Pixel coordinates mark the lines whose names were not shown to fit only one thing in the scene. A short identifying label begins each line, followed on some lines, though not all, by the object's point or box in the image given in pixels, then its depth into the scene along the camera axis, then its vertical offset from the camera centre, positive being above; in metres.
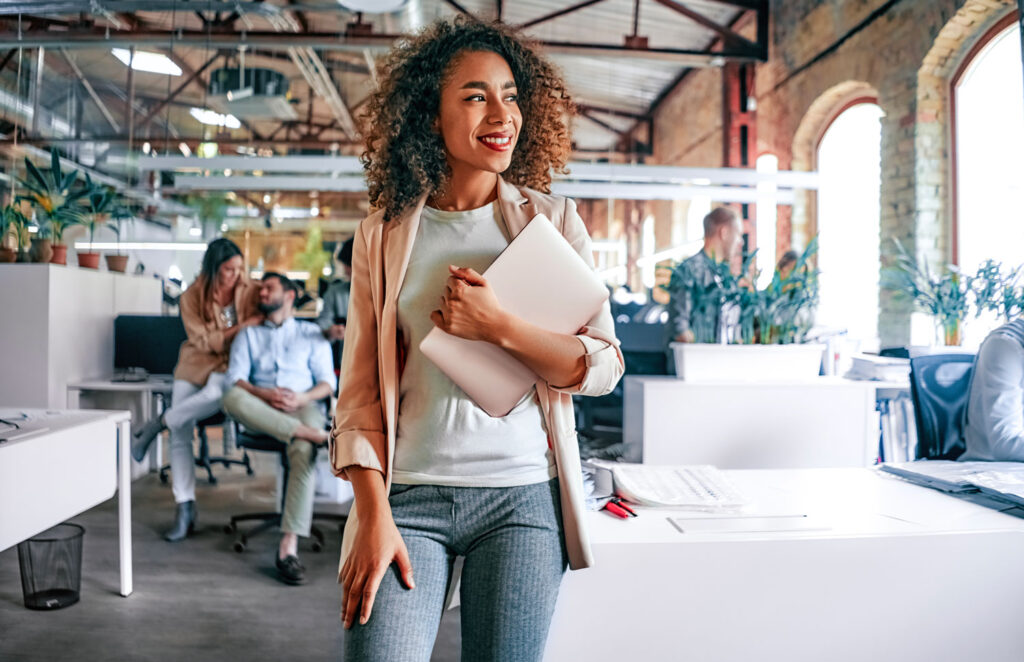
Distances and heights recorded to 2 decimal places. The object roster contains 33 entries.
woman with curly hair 1.00 -0.08
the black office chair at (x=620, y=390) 3.67 -0.35
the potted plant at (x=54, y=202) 4.09 +0.67
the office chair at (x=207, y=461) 5.04 -0.91
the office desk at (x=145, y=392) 4.44 -0.41
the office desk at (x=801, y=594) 1.29 -0.45
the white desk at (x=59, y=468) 2.09 -0.44
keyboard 1.51 -0.32
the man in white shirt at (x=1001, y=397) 2.06 -0.17
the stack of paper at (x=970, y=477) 1.59 -0.33
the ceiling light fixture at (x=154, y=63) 6.55 +2.30
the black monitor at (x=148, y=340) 4.97 -0.09
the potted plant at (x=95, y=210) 4.31 +0.68
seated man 3.51 -0.29
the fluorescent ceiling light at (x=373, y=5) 4.42 +1.87
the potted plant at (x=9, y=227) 4.25 +0.54
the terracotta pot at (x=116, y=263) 5.10 +0.42
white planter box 2.88 -0.11
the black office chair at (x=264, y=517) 3.69 -0.96
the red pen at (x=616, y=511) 1.45 -0.35
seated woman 4.05 -0.04
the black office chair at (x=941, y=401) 2.35 -0.21
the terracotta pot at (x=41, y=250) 4.27 +0.42
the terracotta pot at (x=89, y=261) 4.74 +0.40
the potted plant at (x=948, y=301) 3.89 +0.16
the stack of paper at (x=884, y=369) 3.81 -0.18
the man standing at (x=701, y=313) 2.86 +0.07
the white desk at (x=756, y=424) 2.86 -0.34
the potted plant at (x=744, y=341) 2.84 -0.04
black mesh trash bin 2.94 -0.94
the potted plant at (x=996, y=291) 3.64 +0.21
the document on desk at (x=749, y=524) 1.39 -0.35
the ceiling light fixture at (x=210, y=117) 8.87 +2.46
